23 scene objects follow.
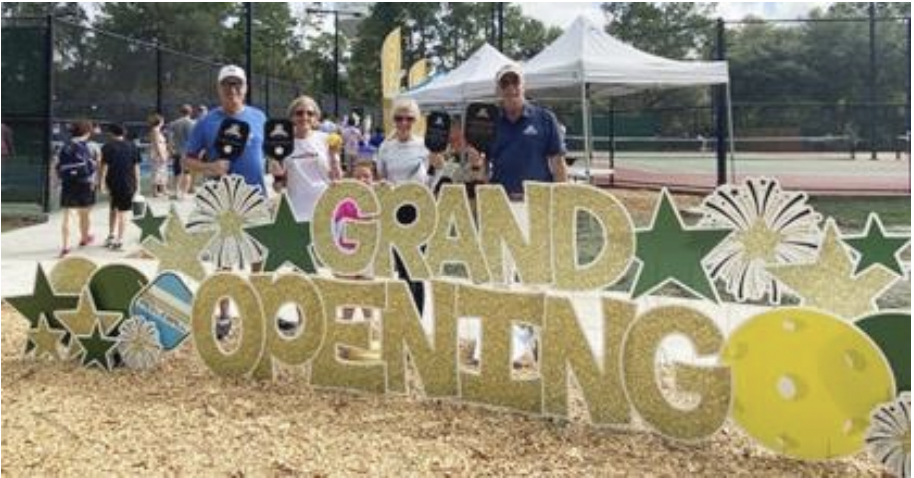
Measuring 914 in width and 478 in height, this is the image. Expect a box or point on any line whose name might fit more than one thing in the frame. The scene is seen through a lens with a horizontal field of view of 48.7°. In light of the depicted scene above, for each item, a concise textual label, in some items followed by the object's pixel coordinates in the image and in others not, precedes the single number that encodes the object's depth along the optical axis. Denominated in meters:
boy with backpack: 10.67
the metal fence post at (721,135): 15.95
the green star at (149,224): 5.38
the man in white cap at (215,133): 5.50
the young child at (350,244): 4.94
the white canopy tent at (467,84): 15.70
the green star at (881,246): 3.78
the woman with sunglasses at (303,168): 5.62
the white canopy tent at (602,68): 12.91
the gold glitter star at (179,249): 5.27
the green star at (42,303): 5.45
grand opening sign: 3.82
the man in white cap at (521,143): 5.06
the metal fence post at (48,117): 14.23
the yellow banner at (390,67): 19.58
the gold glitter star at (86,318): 5.38
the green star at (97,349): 5.38
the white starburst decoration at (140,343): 5.31
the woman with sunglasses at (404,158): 5.40
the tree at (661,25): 30.83
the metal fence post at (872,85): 25.80
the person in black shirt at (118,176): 10.91
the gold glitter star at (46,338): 5.50
